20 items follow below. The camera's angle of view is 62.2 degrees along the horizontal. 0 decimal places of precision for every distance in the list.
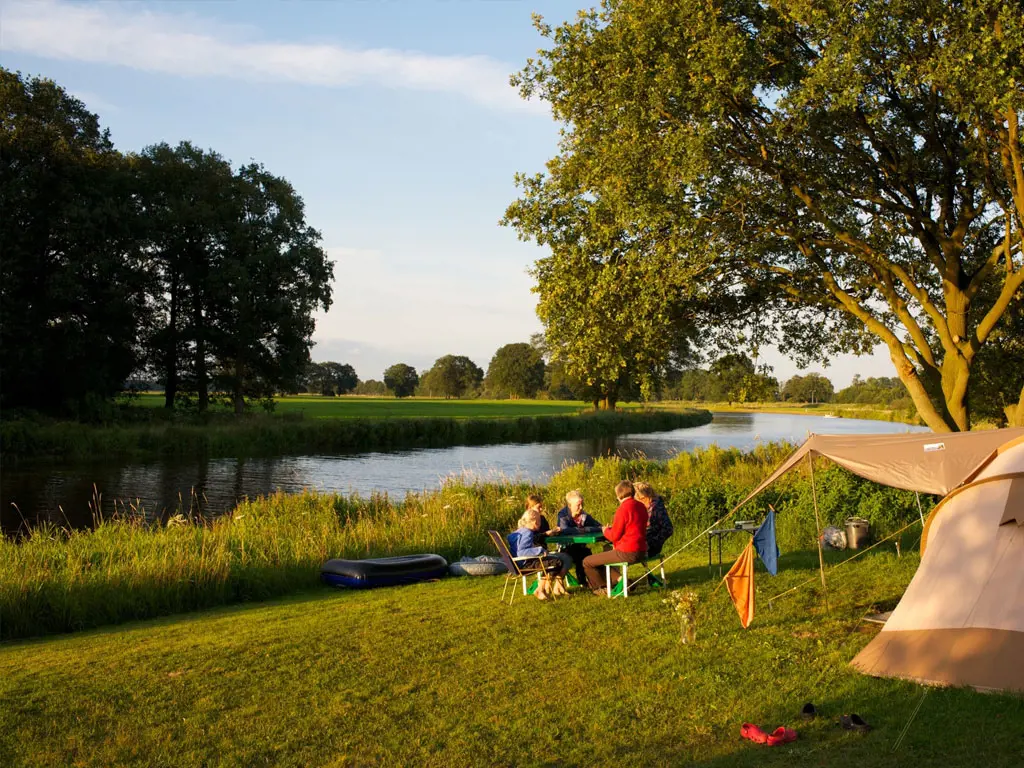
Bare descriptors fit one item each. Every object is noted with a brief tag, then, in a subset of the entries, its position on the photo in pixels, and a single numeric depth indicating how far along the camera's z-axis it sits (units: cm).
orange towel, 815
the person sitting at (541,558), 1026
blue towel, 928
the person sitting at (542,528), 1055
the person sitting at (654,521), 1067
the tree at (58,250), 3250
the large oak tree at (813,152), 1272
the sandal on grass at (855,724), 573
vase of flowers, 789
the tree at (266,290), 4069
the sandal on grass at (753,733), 556
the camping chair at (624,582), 1015
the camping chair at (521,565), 1012
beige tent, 666
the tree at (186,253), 4028
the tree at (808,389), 13912
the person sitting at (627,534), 1001
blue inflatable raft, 1199
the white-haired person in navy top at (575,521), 1146
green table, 1068
